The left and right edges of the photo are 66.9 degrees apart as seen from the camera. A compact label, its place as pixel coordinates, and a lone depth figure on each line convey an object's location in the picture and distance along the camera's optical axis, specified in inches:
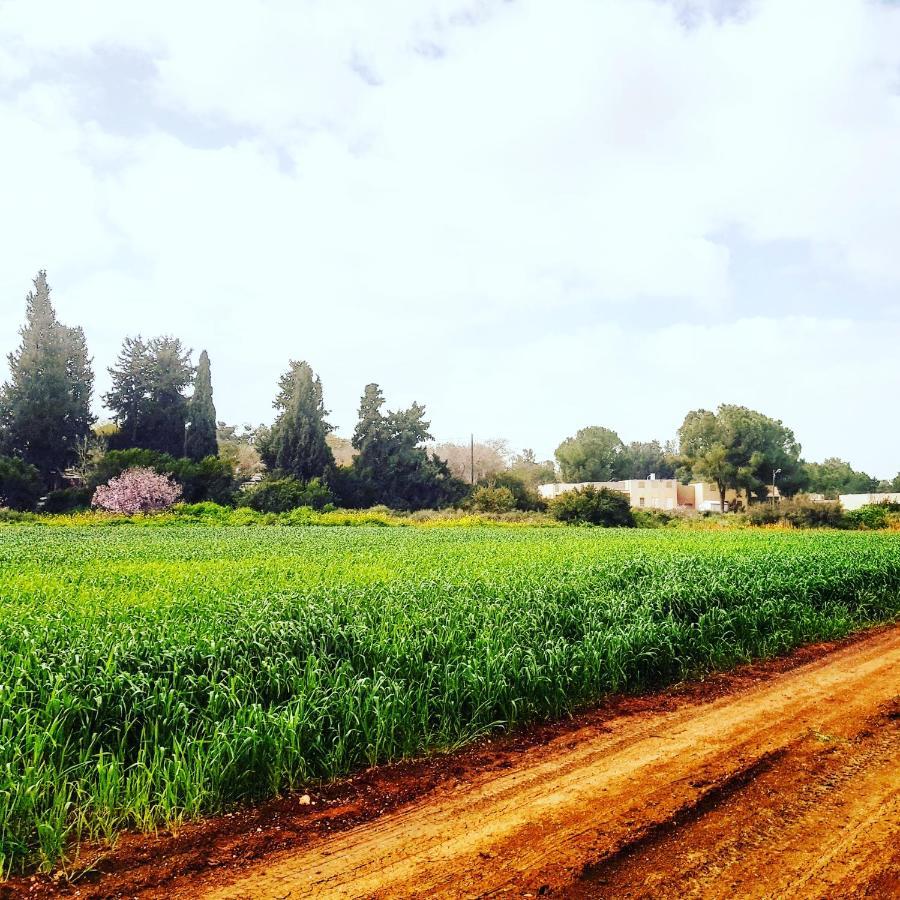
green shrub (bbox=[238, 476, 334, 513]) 1771.7
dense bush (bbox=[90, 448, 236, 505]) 1759.4
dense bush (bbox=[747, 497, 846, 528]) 1449.3
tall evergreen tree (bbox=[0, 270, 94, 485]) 1888.5
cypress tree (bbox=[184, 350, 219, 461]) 2153.1
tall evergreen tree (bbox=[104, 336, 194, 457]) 2142.0
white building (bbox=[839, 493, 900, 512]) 2264.8
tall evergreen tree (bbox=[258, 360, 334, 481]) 2015.3
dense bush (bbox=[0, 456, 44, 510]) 1672.0
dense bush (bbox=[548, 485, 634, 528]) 1521.9
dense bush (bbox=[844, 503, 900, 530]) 1435.8
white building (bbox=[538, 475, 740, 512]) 2583.7
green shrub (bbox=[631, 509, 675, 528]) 1556.3
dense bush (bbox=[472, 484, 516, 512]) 1782.7
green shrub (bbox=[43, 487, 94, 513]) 1726.1
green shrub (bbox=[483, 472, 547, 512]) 1850.4
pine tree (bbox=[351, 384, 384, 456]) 2156.7
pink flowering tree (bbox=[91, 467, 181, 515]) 1640.0
